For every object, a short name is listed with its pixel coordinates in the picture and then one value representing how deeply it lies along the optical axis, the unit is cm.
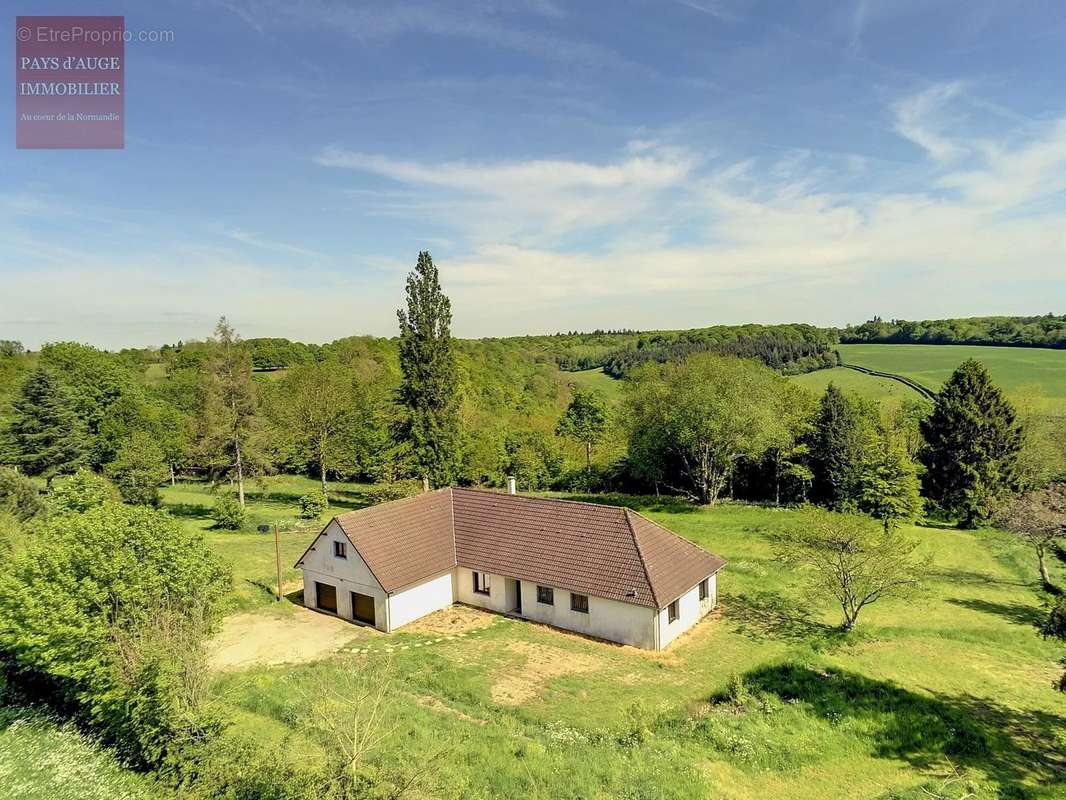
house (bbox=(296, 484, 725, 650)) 2530
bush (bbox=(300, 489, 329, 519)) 4457
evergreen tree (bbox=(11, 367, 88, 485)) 5125
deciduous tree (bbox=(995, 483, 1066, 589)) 2850
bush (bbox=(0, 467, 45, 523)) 3310
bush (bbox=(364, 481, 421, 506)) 4288
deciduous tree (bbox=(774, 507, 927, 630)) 2528
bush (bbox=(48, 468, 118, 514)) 2952
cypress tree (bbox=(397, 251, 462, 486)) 4541
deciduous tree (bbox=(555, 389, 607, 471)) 6725
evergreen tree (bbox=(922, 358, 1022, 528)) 4447
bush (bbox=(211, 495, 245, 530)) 4200
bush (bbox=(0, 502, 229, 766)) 1488
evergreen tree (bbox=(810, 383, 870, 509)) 4556
